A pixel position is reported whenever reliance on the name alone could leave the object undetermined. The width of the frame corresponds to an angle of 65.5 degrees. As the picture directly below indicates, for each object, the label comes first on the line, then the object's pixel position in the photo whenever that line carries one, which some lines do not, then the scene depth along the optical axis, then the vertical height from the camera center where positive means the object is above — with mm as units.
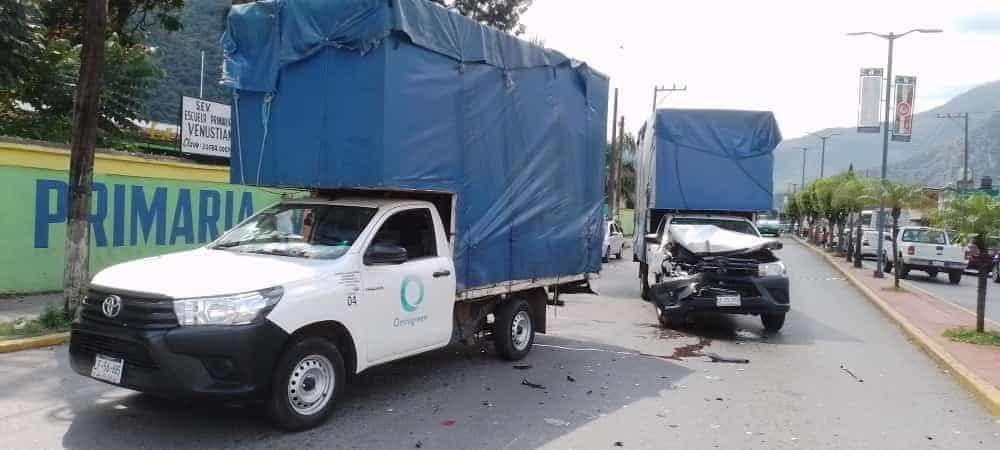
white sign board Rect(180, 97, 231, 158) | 15102 +1381
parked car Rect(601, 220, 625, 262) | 25078 -852
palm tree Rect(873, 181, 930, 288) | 19469 +782
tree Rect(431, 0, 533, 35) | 22516 +5799
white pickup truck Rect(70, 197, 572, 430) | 4902 -742
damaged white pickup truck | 10555 -800
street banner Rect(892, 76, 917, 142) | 24672 +3899
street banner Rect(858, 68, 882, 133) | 24688 +4087
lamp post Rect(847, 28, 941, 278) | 22094 +2534
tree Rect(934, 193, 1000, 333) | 10609 +128
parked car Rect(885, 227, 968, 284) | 22453 -774
